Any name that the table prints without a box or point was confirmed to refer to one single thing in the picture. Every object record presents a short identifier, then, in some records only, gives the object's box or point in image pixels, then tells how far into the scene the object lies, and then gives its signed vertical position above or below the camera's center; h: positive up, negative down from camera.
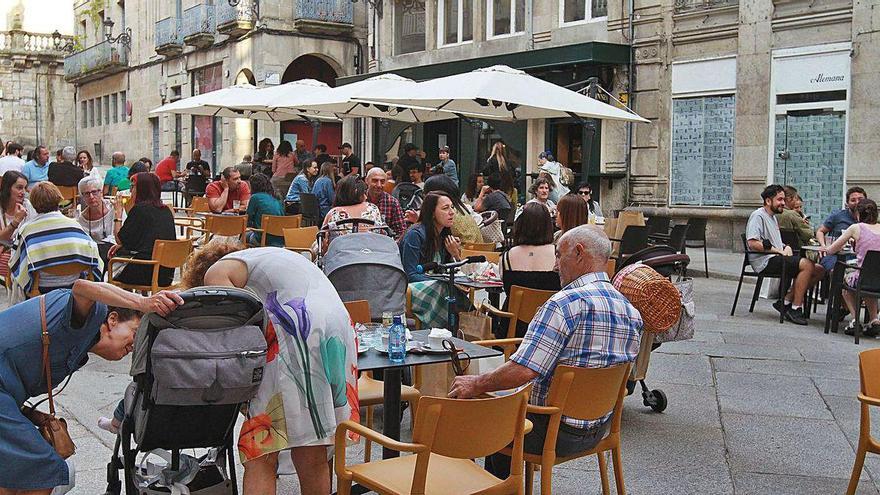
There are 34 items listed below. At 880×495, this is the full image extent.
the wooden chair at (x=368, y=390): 5.66 -1.29
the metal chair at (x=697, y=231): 15.21 -0.93
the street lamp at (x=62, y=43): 51.77 +6.42
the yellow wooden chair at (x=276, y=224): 12.84 -0.72
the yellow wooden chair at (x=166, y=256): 9.41 -0.84
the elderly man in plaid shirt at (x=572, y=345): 4.68 -0.83
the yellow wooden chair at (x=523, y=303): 6.98 -0.94
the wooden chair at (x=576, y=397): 4.53 -1.05
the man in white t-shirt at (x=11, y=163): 16.71 +0.06
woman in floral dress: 4.12 -0.77
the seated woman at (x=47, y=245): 7.14 -0.57
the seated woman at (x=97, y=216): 9.86 -0.50
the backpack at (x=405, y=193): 15.62 -0.38
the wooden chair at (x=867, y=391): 4.86 -1.08
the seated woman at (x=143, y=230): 9.55 -0.60
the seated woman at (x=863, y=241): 10.47 -0.74
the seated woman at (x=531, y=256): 7.39 -0.65
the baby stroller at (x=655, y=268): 6.63 -0.68
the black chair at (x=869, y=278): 10.02 -1.07
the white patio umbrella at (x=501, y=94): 12.02 +0.93
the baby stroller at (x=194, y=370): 3.78 -0.77
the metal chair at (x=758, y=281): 11.37 -1.28
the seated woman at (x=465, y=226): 9.71 -0.56
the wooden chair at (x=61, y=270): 7.16 -0.75
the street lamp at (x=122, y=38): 41.62 +5.43
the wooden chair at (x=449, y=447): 3.74 -1.07
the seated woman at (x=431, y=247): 7.75 -0.63
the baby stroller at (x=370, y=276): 6.97 -0.76
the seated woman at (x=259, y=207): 13.33 -0.53
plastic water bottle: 4.93 -0.87
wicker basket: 5.98 -0.77
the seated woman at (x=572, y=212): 8.34 -0.36
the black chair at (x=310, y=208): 15.29 -0.62
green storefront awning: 19.22 +2.30
